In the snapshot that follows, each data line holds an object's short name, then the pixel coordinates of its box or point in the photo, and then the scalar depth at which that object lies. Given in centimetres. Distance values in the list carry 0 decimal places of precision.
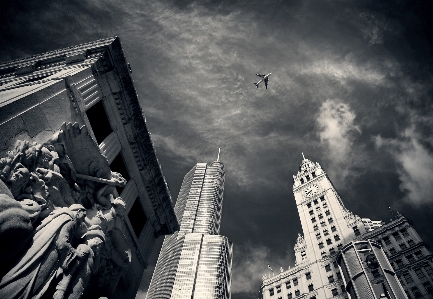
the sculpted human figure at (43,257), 719
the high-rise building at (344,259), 5697
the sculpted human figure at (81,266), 888
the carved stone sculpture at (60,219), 746
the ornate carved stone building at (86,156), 861
